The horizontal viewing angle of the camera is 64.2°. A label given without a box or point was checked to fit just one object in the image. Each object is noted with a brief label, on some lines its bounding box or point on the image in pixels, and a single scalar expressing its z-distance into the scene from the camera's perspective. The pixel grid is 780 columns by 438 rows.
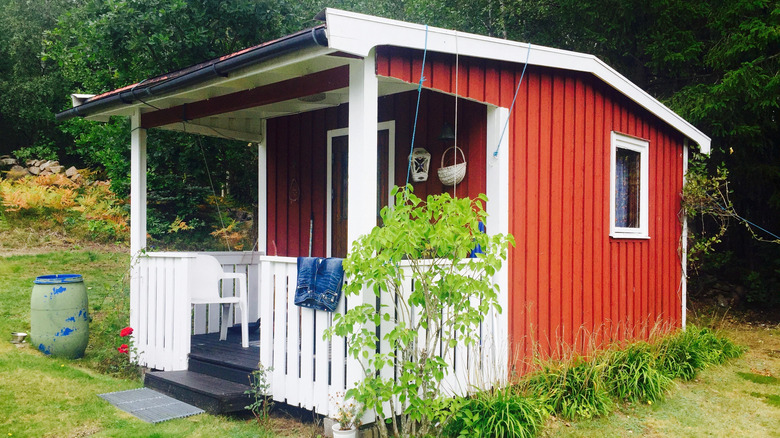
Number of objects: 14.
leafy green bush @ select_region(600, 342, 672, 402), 5.36
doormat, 4.50
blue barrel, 6.00
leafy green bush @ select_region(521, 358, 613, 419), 4.88
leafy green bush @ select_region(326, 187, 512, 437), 3.49
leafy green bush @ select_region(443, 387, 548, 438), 4.12
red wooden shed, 4.16
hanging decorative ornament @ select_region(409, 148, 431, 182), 5.77
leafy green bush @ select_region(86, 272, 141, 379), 5.80
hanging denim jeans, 3.99
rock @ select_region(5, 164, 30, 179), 14.23
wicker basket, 5.36
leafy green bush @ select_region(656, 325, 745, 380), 6.21
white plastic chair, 5.68
